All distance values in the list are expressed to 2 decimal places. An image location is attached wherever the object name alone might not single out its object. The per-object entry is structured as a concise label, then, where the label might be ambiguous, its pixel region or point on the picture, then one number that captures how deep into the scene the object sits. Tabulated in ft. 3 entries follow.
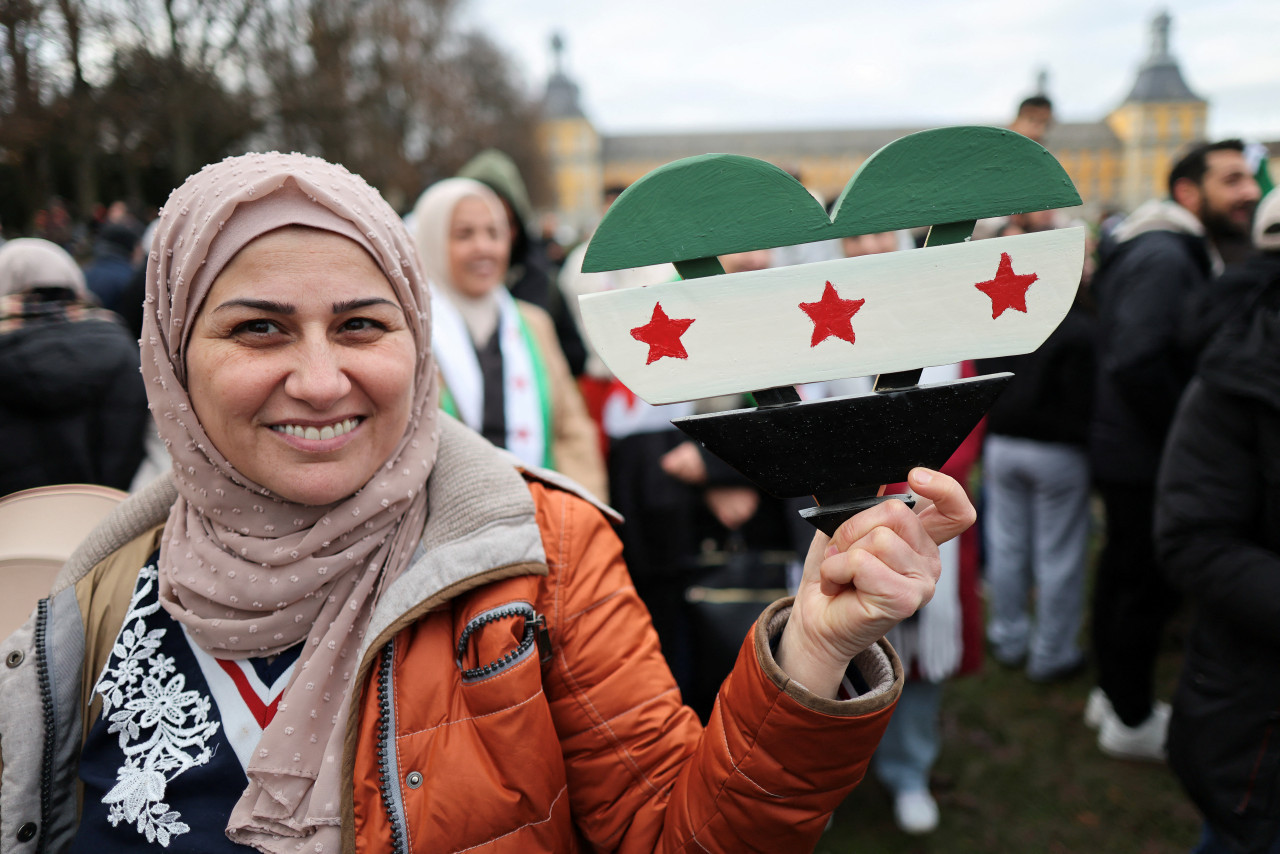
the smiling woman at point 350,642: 3.44
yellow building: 222.69
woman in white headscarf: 8.86
